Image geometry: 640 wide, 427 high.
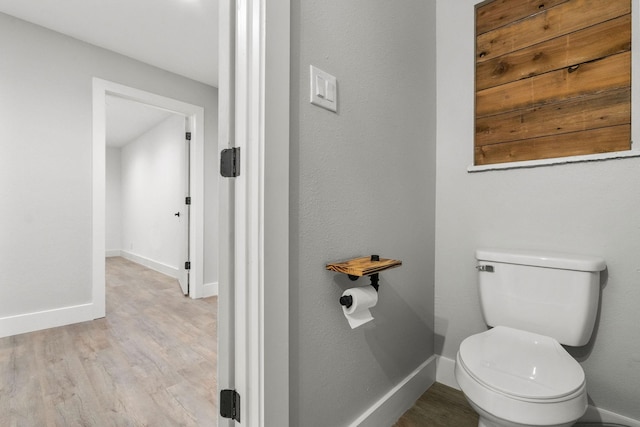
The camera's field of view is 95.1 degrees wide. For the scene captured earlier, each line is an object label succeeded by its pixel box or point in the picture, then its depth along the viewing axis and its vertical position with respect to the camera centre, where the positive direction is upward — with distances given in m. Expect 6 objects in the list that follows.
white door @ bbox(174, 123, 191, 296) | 3.24 +0.00
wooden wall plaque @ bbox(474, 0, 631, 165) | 1.19 +0.59
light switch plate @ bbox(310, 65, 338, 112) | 0.94 +0.39
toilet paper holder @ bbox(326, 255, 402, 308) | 0.92 -0.19
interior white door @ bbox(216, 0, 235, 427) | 0.87 -0.06
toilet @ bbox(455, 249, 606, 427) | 0.84 -0.51
